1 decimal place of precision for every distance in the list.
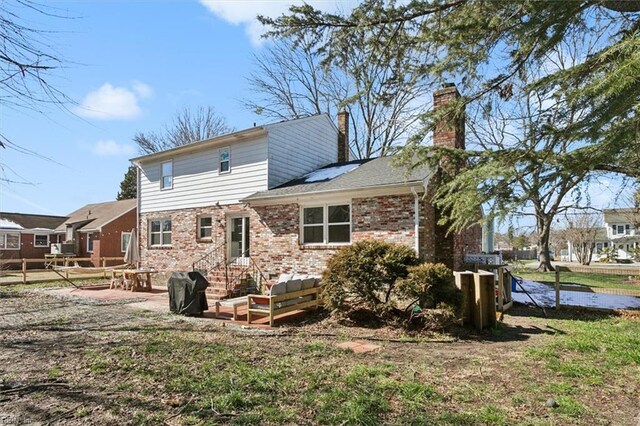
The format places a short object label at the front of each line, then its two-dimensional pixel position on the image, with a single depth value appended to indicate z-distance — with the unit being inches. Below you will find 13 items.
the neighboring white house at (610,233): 1754.4
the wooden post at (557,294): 410.4
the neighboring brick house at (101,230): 1147.9
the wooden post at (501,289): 373.4
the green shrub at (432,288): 306.8
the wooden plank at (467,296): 329.1
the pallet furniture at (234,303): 377.4
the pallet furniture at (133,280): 617.6
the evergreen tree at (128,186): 1705.2
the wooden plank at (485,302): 323.6
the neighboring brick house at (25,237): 1245.7
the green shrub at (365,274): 336.2
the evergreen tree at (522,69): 211.9
